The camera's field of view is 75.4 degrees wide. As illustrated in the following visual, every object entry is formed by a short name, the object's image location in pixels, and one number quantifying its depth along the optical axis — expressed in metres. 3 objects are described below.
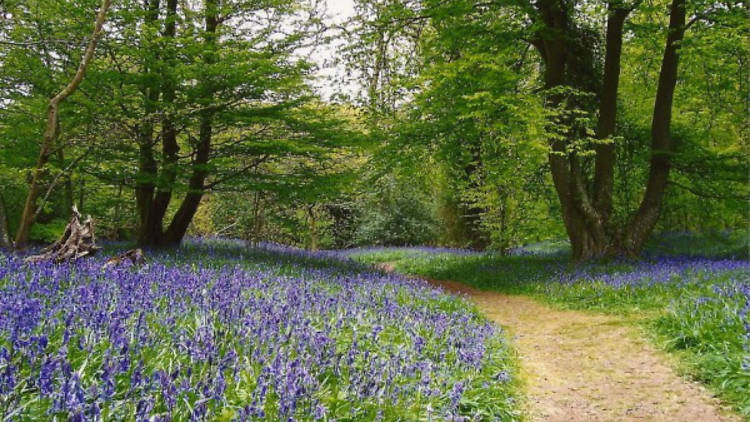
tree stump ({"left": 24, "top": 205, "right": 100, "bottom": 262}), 6.81
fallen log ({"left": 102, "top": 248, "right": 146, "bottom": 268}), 6.83
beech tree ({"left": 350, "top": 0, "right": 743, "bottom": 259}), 11.14
